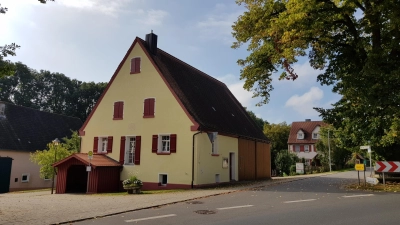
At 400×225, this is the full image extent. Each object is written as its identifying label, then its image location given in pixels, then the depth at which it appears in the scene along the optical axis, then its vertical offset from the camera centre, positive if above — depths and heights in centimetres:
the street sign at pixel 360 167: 1821 -19
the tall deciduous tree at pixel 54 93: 6122 +1268
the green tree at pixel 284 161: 4662 +27
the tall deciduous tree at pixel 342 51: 1599 +600
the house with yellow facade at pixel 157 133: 2156 +203
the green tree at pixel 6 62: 1042 +312
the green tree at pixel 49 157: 2723 +34
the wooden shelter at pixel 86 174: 2144 -85
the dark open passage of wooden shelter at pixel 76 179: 2297 -120
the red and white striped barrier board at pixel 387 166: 1730 -12
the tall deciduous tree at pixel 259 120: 8419 +1173
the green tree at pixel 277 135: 6725 +566
